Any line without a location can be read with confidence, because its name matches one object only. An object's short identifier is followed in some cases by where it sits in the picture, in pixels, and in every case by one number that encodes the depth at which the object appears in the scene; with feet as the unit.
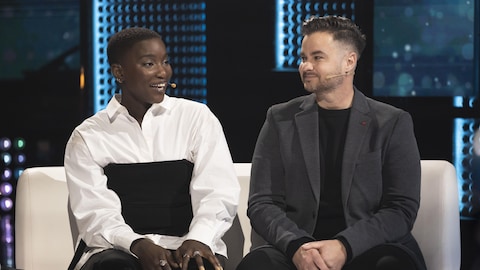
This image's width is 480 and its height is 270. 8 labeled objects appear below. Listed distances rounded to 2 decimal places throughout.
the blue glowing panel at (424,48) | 28.27
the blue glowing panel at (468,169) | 28.78
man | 17.57
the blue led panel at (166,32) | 29.89
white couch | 19.62
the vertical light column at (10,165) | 33.37
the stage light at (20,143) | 33.40
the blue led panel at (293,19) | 28.86
